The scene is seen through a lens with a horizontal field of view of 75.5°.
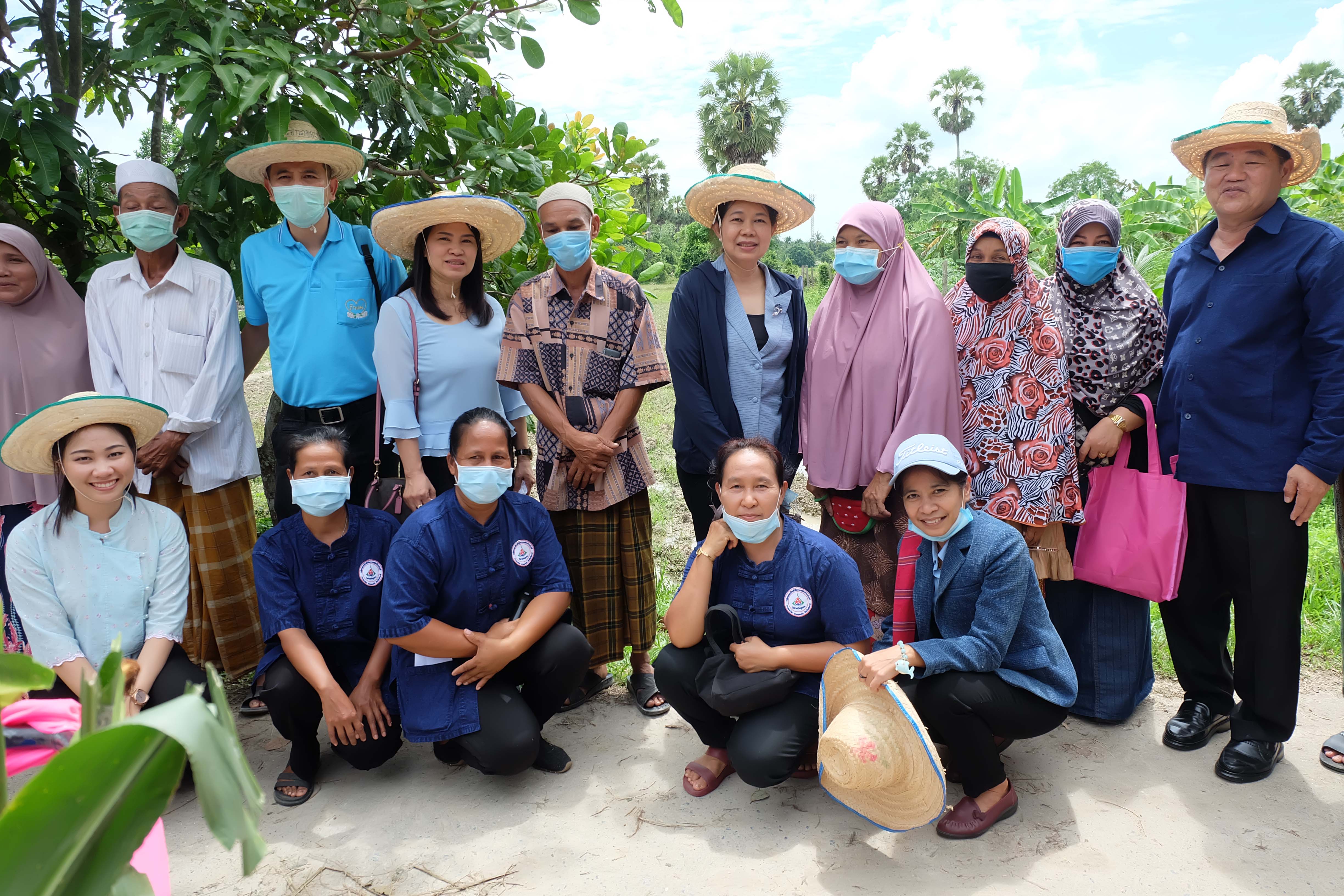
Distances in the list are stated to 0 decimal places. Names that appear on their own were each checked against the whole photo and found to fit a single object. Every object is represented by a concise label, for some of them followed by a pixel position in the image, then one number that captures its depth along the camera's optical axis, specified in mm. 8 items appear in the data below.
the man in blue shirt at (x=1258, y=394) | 2793
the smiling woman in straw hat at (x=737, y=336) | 3377
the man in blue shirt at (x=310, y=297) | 3400
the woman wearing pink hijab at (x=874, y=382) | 3189
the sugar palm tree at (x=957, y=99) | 45062
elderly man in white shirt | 3418
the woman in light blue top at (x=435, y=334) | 3309
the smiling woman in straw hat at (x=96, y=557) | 2836
